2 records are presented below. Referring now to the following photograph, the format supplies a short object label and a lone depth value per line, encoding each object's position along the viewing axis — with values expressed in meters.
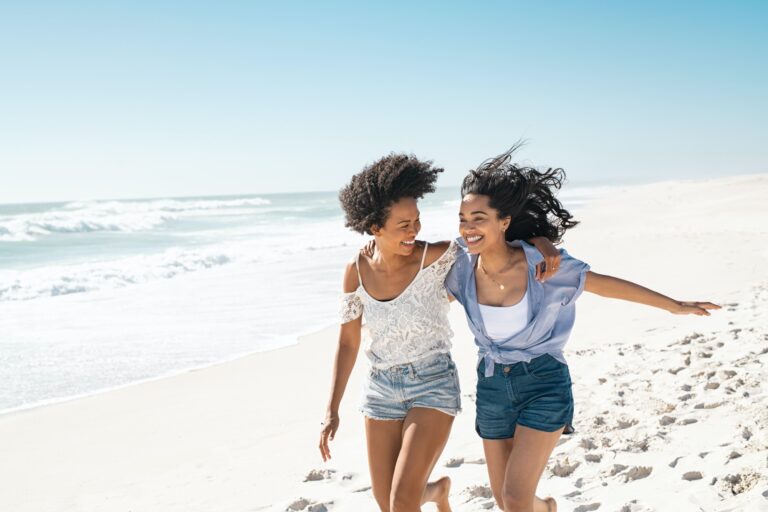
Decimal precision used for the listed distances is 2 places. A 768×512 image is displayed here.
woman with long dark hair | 3.23
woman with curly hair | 3.38
